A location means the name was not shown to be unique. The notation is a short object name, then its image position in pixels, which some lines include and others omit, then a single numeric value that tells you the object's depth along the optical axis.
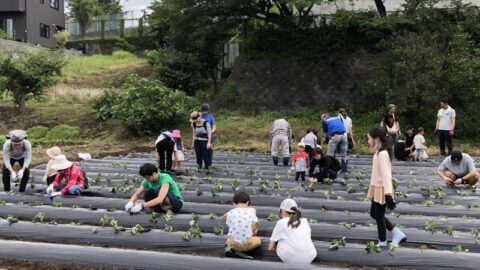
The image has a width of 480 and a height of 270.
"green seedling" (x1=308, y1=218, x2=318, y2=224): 6.37
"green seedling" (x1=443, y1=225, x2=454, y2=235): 5.68
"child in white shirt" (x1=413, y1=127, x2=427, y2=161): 12.55
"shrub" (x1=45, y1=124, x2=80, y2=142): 19.48
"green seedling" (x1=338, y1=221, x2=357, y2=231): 5.98
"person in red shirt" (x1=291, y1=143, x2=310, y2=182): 9.49
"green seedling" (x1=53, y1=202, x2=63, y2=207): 7.57
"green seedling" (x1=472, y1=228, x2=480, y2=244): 5.41
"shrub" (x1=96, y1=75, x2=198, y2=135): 18.56
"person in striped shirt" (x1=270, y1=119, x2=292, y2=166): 11.40
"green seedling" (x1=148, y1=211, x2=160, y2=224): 6.38
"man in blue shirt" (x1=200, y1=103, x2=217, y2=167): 10.20
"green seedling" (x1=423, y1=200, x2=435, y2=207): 7.39
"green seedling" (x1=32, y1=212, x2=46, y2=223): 6.82
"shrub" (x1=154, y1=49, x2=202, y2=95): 22.98
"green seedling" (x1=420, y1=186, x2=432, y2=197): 8.15
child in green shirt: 6.39
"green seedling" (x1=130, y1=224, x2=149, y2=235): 5.89
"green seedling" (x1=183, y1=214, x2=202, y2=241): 5.73
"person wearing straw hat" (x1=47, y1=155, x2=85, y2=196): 8.07
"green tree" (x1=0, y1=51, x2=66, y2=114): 20.39
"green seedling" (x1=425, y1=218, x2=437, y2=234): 5.80
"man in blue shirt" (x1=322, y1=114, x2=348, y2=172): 9.63
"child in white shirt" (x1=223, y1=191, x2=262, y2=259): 5.26
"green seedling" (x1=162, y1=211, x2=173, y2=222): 6.44
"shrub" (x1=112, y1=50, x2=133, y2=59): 35.94
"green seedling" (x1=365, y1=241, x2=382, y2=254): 5.11
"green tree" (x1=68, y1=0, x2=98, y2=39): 40.25
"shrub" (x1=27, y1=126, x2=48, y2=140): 19.58
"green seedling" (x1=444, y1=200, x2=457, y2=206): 7.42
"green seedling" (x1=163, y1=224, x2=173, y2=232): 6.01
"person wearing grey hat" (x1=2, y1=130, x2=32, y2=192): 8.38
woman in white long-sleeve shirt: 4.93
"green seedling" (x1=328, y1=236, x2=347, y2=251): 5.23
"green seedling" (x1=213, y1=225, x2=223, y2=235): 5.88
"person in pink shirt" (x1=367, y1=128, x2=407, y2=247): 5.11
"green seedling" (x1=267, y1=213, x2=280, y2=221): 6.41
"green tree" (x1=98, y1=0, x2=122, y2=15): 49.28
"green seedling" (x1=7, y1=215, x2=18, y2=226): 6.54
